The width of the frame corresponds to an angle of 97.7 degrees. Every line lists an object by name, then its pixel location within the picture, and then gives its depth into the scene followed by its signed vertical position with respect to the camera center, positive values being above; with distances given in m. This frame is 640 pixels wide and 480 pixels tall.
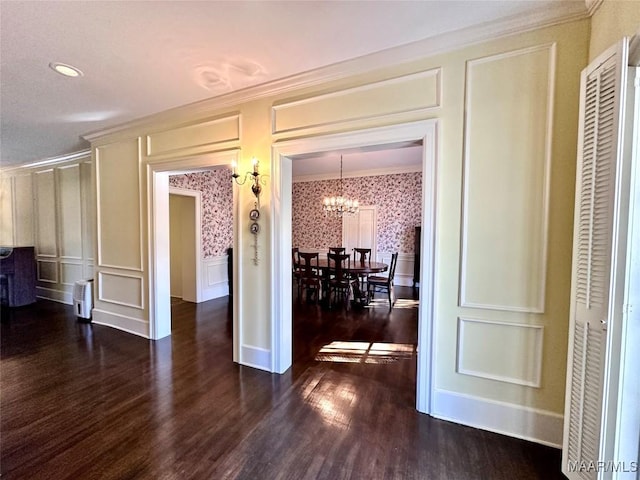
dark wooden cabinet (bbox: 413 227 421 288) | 6.68 -0.71
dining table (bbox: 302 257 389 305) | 4.97 -0.74
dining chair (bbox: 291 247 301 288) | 5.48 -0.84
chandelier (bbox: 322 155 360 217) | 6.17 +0.52
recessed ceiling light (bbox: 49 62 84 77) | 2.31 +1.33
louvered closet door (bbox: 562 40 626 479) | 1.33 -0.15
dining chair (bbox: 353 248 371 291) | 5.76 -0.71
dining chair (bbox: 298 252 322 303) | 5.20 -0.92
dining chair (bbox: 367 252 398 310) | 5.11 -0.98
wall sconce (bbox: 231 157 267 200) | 2.76 +0.47
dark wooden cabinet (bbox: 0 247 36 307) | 5.04 -0.94
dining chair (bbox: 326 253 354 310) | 5.00 -0.92
